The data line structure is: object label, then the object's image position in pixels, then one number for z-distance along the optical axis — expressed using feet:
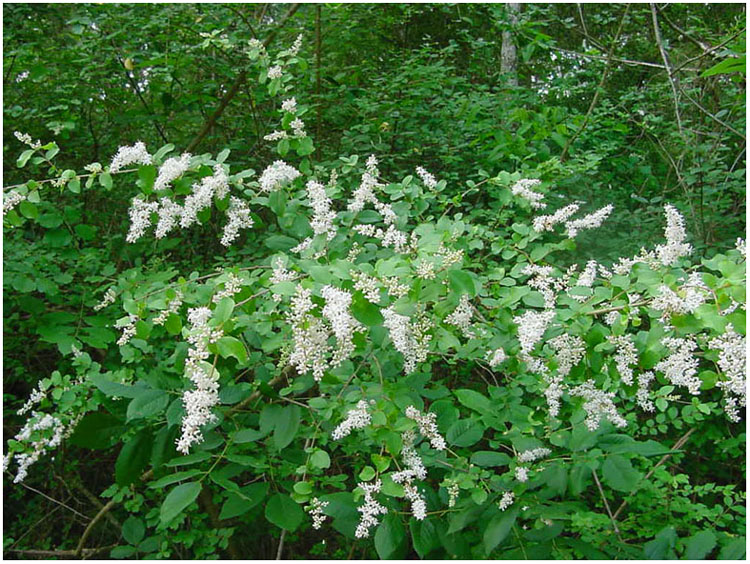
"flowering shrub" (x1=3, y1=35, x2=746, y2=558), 4.34
